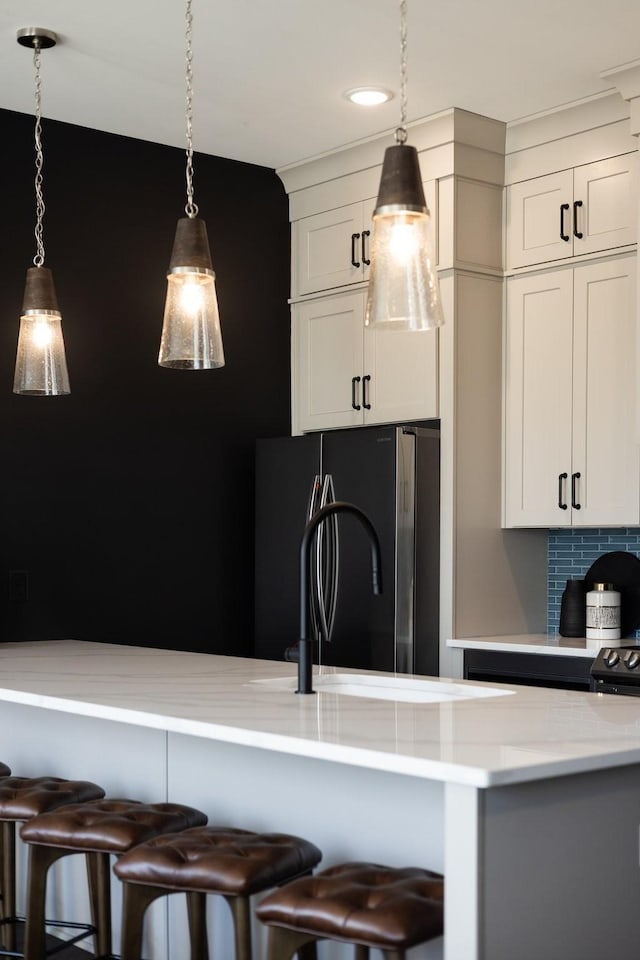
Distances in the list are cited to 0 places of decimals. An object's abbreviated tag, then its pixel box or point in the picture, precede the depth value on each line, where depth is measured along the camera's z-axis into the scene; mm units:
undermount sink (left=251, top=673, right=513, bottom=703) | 3123
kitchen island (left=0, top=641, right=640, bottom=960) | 1984
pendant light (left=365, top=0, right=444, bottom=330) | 2506
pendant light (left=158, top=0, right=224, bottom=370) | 3004
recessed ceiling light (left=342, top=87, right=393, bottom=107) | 4289
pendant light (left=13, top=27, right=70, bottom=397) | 3438
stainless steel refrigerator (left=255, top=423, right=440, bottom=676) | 4551
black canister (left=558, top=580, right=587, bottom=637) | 4621
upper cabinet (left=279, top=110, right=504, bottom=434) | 4688
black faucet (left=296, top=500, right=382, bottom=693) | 2902
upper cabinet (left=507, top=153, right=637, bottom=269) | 4379
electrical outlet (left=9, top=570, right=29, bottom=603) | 4449
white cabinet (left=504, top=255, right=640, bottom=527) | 4387
